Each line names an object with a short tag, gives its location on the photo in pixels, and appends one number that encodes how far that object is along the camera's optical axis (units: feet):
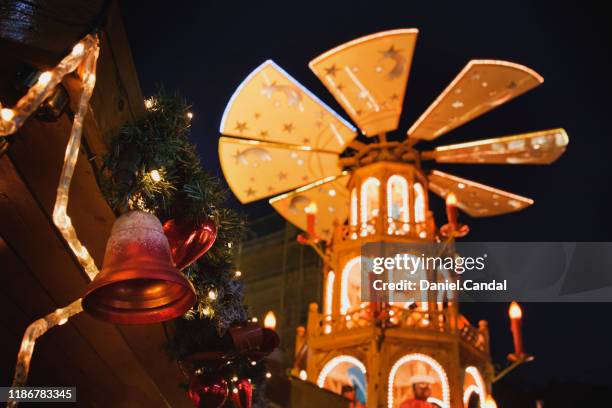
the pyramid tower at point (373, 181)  43.27
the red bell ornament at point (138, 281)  7.81
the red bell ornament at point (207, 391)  13.01
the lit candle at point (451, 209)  31.81
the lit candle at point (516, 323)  34.14
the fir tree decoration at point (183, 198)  9.36
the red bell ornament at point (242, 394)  14.30
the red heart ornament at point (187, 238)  9.74
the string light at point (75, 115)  7.36
